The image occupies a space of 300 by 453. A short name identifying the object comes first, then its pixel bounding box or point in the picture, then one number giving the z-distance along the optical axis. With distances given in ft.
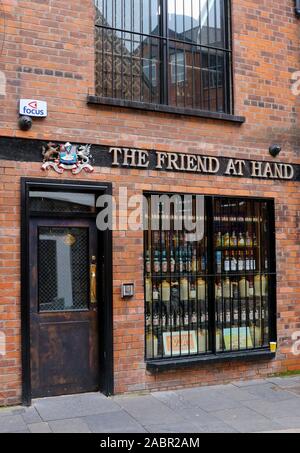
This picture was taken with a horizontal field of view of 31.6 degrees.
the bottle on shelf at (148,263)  22.91
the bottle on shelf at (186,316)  23.65
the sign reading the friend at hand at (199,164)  22.33
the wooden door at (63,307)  20.75
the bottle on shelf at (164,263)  23.29
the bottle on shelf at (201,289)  24.04
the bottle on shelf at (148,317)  22.91
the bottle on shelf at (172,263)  23.48
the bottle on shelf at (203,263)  24.16
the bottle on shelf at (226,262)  24.63
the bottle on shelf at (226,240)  24.70
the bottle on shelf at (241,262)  25.02
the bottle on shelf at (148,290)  22.85
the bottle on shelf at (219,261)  24.39
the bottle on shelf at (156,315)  23.08
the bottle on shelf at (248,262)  25.25
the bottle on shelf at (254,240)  25.57
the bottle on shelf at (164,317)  23.24
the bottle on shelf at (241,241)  25.13
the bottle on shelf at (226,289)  24.58
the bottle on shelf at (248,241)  25.41
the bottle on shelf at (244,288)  24.96
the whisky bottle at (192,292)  23.84
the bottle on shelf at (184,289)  23.62
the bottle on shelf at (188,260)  23.84
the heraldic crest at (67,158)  20.75
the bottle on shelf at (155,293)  23.07
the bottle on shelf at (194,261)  23.98
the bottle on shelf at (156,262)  23.13
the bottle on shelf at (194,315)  23.86
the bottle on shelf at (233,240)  24.89
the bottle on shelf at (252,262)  25.39
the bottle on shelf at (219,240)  24.47
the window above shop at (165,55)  22.88
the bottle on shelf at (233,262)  24.80
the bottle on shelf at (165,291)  23.25
